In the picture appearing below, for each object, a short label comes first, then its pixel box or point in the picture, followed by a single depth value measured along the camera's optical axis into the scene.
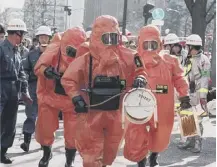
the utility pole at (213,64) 30.37
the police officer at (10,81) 11.76
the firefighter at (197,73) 14.06
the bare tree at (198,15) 34.88
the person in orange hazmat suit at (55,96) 11.12
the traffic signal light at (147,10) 29.79
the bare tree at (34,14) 83.98
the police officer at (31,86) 14.03
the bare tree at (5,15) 101.27
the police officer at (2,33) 13.81
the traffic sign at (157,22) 26.98
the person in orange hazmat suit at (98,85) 9.27
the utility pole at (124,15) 33.08
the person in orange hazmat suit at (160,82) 10.98
